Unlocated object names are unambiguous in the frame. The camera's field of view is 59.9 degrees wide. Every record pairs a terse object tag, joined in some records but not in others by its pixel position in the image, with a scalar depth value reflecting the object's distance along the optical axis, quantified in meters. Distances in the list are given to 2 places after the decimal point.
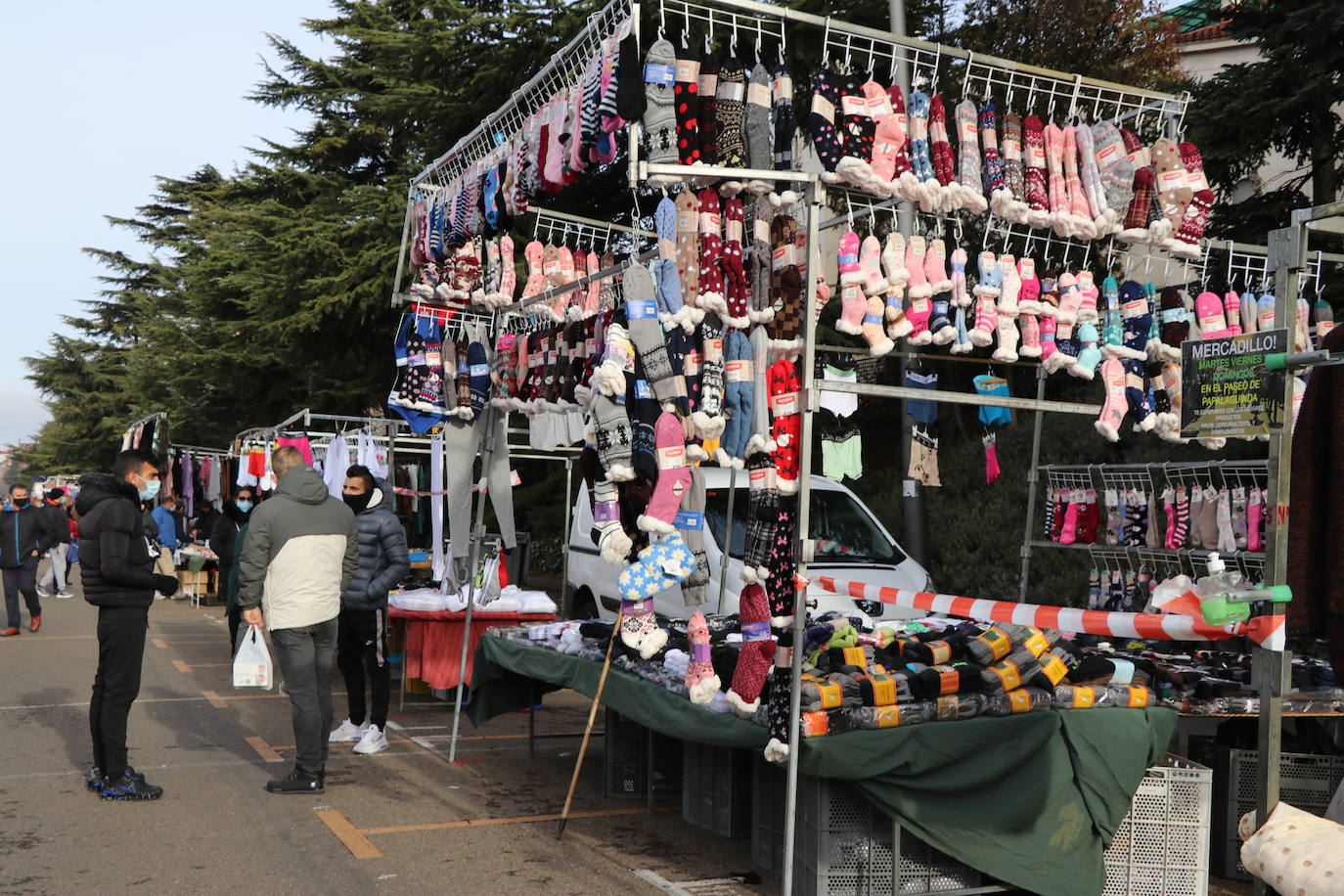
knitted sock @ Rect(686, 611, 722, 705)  4.93
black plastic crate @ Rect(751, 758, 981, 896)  4.55
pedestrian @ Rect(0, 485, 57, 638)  14.62
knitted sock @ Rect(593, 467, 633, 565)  4.95
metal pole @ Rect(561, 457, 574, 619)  11.08
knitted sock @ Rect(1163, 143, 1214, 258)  5.75
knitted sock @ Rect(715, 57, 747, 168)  5.02
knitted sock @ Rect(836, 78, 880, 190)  4.98
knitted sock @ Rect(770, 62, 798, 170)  5.10
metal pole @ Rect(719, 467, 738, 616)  7.04
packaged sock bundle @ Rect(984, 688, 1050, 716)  4.69
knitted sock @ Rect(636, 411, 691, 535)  4.79
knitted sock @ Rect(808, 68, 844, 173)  4.98
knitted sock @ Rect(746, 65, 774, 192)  5.05
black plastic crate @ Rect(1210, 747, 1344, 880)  5.49
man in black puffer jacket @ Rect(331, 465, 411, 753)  7.93
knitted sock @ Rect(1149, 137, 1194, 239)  5.74
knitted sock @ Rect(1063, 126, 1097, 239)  5.57
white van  8.59
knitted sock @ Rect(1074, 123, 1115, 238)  5.64
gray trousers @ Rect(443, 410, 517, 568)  7.96
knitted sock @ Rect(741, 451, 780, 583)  4.72
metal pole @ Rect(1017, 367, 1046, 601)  8.98
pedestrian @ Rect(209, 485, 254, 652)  12.33
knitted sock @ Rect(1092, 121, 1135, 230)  5.69
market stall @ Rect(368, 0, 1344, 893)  4.59
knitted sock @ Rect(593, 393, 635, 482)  4.98
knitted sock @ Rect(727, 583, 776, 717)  4.74
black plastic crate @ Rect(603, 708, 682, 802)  6.85
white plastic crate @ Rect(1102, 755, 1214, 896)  4.84
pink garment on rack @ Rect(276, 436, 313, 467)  12.76
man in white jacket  6.70
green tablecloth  4.50
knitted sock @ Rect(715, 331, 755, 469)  5.11
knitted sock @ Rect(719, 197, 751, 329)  5.02
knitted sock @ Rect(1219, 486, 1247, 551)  7.94
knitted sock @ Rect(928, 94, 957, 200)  5.34
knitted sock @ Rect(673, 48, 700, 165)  4.95
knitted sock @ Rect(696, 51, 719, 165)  5.00
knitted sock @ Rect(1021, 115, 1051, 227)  5.51
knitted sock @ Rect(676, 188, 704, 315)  5.08
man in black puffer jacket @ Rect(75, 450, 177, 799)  6.47
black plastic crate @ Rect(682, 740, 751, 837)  5.83
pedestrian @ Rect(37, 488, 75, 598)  19.85
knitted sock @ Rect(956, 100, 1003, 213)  5.41
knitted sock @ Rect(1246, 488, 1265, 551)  7.72
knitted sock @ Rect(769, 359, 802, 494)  4.74
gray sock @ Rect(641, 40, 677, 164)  4.93
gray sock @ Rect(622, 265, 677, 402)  4.97
